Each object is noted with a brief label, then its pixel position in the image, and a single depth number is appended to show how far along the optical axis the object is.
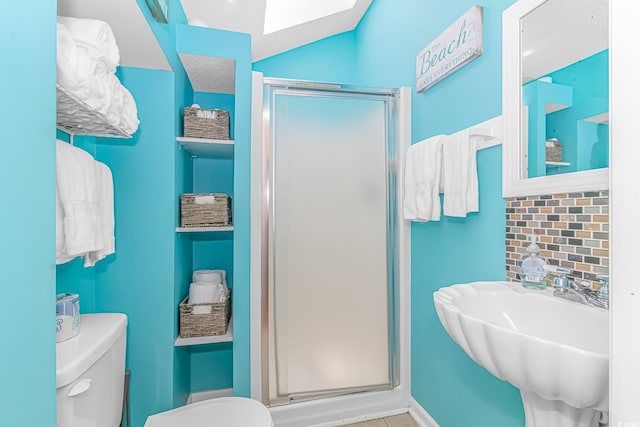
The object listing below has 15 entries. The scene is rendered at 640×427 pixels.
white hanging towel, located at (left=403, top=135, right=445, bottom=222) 1.46
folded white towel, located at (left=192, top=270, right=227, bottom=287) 1.87
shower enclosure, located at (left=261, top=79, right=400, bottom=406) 1.74
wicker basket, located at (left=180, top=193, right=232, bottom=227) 1.70
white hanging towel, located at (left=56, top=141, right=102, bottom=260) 0.92
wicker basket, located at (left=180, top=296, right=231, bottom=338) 1.67
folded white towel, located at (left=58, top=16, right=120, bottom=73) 0.90
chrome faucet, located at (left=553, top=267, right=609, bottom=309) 0.78
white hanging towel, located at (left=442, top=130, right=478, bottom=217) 1.29
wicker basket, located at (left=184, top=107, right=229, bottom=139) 1.70
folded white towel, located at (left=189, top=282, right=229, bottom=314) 1.75
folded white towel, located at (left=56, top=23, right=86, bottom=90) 0.79
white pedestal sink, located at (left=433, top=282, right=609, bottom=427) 0.59
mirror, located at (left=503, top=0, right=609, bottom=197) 0.88
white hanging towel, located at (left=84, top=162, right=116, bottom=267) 1.13
